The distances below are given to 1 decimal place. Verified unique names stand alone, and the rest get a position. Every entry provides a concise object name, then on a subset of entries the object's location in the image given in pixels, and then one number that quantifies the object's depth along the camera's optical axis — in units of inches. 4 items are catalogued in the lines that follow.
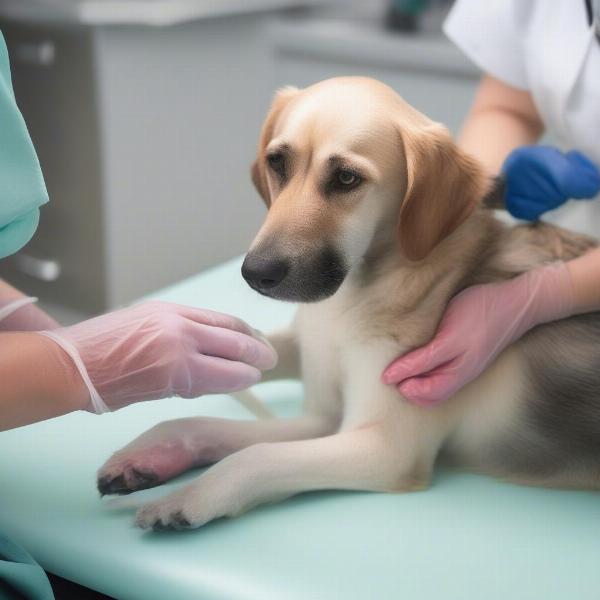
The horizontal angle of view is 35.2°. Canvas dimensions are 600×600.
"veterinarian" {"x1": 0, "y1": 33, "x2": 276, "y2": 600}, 31.2
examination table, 31.9
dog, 35.1
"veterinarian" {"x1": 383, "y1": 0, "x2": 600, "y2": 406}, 37.4
